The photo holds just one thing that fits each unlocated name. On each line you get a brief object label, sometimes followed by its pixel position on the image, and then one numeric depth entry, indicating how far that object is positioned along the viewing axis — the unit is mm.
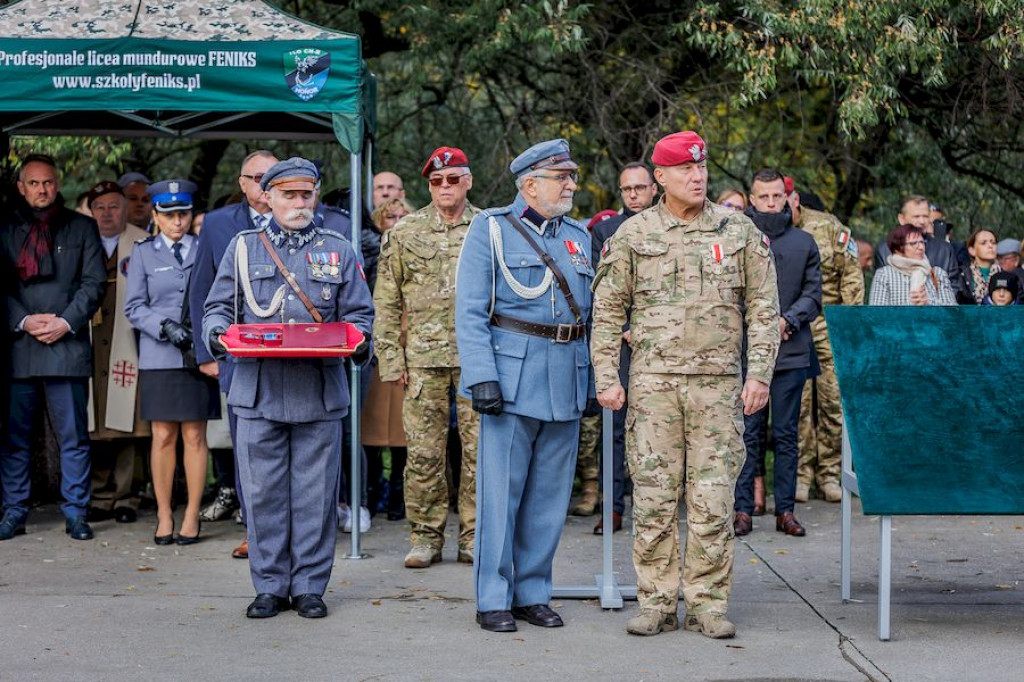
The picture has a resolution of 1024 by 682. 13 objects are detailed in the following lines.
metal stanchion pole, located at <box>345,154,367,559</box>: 8430
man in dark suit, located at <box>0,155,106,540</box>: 9117
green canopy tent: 8141
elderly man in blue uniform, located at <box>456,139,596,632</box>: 6711
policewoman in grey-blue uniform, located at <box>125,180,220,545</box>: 8859
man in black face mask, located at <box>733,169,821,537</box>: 9258
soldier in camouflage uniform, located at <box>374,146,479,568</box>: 8211
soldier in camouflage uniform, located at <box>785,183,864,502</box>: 10141
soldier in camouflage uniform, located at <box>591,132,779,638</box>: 6562
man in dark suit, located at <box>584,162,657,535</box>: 9281
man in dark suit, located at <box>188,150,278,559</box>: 8320
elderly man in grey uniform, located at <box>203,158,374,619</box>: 6996
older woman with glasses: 10078
